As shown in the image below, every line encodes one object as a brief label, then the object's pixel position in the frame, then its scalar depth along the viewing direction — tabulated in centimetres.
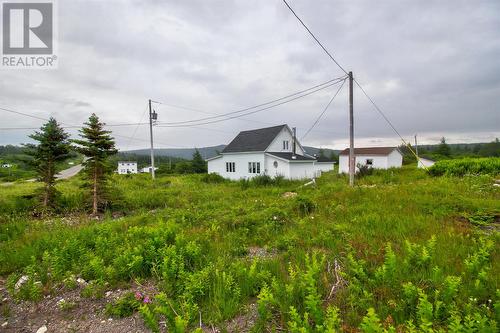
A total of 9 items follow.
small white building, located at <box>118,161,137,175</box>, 9831
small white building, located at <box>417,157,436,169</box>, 3493
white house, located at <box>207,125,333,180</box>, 2347
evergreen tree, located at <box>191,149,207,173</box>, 5900
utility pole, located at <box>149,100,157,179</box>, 2405
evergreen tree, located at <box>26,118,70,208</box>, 962
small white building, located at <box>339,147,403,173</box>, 3147
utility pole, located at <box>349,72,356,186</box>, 1287
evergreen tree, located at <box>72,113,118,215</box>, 977
